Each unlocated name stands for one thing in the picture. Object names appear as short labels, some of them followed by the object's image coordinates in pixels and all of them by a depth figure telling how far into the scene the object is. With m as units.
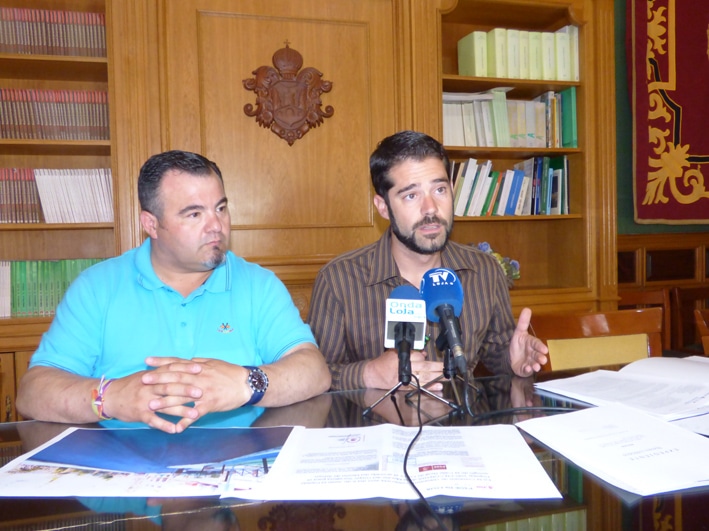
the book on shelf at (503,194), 3.13
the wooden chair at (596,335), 1.83
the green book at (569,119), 3.14
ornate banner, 3.37
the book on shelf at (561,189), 3.17
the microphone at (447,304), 1.05
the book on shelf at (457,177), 3.07
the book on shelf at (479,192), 3.09
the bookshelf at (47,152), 2.54
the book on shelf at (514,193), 3.15
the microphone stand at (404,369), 1.07
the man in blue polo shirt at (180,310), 1.34
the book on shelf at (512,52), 3.02
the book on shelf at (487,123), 3.06
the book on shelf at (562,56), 3.10
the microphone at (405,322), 1.14
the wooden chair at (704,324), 1.80
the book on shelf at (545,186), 3.18
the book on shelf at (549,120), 3.16
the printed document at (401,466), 0.75
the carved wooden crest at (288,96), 2.72
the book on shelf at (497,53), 3.01
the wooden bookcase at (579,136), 3.01
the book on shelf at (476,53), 3.01
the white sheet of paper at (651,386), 1.12
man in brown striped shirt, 1.83
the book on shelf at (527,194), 3.16
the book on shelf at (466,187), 3.07
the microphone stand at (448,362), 1.07
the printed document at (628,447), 0.79
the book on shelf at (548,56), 3.08
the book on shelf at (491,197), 3.11
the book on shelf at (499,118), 3.05
